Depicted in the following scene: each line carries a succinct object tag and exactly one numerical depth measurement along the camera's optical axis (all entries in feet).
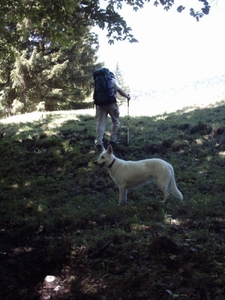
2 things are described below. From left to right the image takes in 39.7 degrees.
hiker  33.47
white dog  22.90
